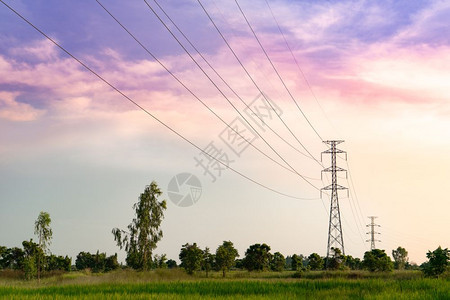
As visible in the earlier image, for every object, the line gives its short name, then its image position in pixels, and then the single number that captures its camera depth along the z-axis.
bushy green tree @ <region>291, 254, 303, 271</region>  91.14
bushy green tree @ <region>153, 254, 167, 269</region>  57.78
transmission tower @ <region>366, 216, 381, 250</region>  105.14
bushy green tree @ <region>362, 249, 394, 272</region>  76.97
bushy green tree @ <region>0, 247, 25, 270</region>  87.62
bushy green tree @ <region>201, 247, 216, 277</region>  72.00
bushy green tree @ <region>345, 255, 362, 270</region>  102.57
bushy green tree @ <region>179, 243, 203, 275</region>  66.69
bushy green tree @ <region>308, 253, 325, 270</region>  92.19
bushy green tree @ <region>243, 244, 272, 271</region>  79.81
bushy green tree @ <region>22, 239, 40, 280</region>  51.66
